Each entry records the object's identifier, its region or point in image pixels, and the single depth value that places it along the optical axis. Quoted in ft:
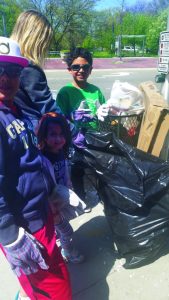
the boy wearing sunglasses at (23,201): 4.24
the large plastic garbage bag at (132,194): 6.48
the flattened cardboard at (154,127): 6.93
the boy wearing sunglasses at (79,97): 7.87
